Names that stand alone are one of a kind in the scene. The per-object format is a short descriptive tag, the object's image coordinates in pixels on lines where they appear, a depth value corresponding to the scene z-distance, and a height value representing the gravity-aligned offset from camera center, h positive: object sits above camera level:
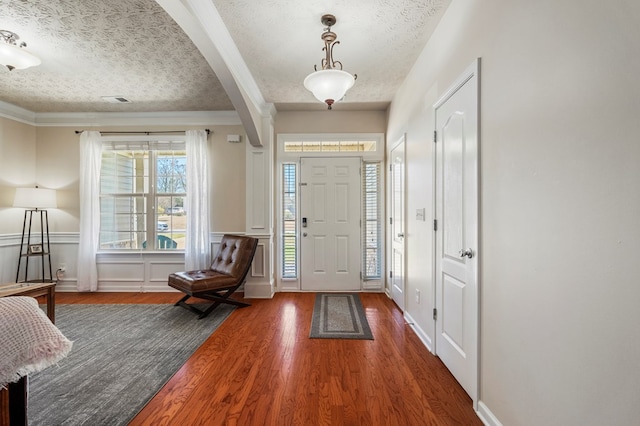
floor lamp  3.75 -0.18
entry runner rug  2.71 -1.15
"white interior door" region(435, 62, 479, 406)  1.71 -0.13
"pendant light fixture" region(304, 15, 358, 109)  2.07 +0.96
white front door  4.09 -0.05
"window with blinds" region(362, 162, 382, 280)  4.14 -0.11
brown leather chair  3.23 -0.77
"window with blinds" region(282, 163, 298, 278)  4.15 -0.16
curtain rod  4.15 +1.13
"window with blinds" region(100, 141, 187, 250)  4.19 +0.20
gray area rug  1.69 -1.17
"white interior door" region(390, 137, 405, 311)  3.26 -0.14
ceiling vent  3.63 +1.44
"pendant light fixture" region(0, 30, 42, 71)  2.26 +1.27
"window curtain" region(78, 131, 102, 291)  4.06 +0.08
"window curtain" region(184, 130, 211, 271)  3.99 +0.11
